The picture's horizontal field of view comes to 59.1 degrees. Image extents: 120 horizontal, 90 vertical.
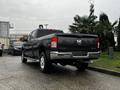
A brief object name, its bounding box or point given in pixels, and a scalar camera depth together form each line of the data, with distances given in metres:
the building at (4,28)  17.56
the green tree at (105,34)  9.95
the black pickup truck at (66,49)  4.13
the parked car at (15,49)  11.73
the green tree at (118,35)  11.36
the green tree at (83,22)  12.62
